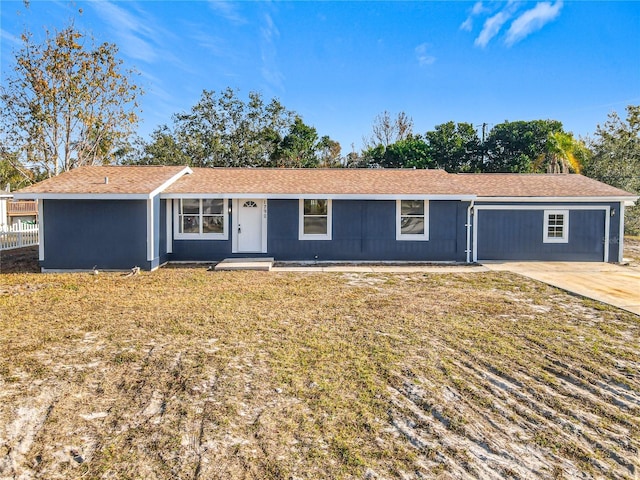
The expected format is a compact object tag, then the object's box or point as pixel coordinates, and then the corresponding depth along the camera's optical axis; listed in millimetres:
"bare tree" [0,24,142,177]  20984
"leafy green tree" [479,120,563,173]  31172
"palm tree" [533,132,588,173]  25914
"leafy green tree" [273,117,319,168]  33219
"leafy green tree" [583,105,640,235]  22234
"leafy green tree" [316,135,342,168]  36800
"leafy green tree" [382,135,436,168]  33188
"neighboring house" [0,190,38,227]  25781
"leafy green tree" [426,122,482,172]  33781
